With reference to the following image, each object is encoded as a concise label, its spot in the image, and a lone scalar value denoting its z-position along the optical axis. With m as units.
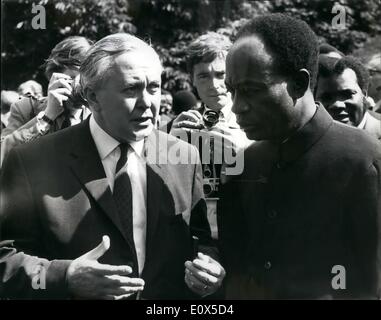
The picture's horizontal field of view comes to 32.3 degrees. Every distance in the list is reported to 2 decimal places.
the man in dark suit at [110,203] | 2.54
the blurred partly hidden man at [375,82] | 3.79
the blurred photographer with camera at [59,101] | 3.13
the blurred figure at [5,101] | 5.63
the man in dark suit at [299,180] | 2.46
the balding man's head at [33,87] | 4.41
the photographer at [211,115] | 2.84
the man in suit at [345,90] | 3.26
